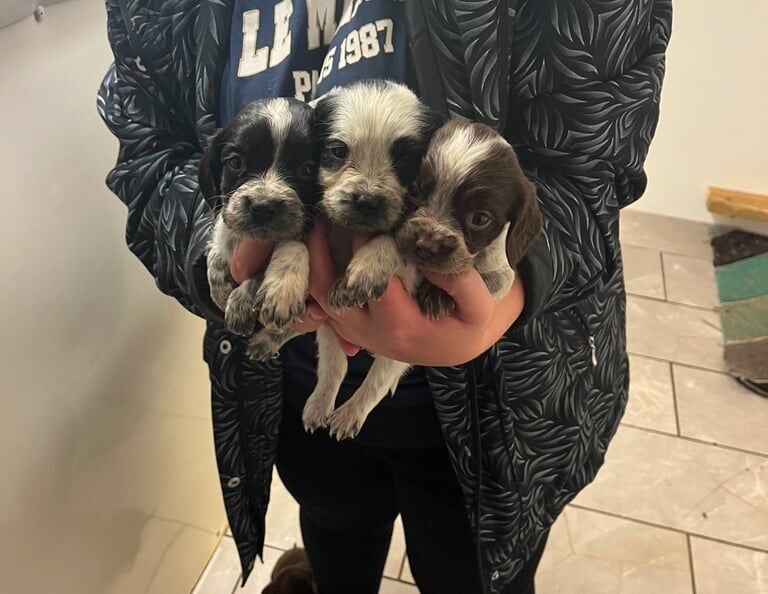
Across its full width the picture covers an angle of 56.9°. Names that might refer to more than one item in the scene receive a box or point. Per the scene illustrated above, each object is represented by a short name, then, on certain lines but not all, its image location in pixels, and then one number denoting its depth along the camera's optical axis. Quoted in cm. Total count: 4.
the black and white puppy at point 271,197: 62
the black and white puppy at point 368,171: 61
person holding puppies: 72
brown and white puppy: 61
